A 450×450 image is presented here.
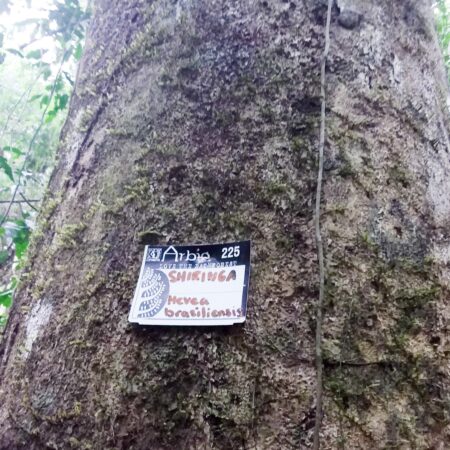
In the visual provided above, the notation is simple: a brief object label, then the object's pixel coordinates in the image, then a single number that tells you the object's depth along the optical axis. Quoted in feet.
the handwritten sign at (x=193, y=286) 2.07
